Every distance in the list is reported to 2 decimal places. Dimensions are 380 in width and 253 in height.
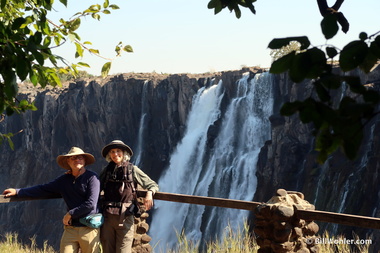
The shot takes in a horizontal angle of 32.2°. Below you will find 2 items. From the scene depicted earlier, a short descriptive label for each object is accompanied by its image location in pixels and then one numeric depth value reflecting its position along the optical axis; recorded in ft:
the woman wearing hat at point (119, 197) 22.00
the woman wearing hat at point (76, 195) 21.08
